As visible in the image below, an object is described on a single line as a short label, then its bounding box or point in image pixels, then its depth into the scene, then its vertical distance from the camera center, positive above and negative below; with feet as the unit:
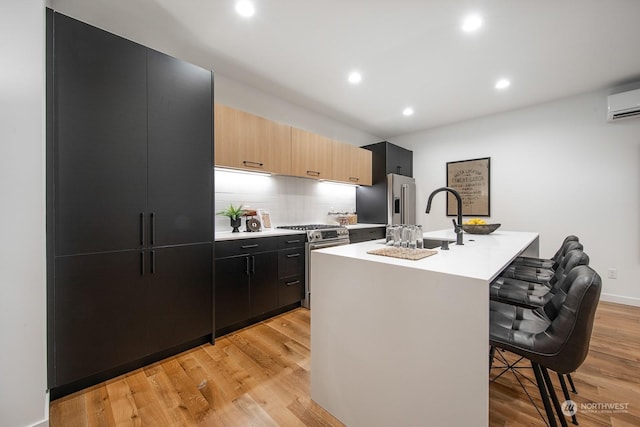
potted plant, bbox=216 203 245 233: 8.88 -0.15
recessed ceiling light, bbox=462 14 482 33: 6.39 +4.83
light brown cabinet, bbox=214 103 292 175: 8.19 +2.44
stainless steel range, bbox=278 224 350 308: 9.88 -1.09
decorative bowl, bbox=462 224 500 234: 8.21 -0.52
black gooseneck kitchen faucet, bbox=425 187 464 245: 6.12 -0.28
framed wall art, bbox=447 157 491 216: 13.42 +1.49
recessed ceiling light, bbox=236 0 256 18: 5.99 +4.86
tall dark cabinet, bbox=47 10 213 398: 4.95 +0.18
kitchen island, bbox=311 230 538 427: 3.05 -1.77
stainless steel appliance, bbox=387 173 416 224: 13.80 +0.71
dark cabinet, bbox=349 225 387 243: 12.03 -1.09
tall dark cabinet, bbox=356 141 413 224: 14.02 +1.69
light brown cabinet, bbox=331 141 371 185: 12.53 +2.47
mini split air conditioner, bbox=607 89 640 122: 9.34 +3.96
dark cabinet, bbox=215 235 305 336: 7.49 -2.19
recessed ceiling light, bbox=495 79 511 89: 9.67 +4.92
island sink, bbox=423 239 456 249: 7.03 -0.87
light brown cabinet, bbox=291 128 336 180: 10.61 +2.51
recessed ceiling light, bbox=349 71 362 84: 9.19 +4.95
